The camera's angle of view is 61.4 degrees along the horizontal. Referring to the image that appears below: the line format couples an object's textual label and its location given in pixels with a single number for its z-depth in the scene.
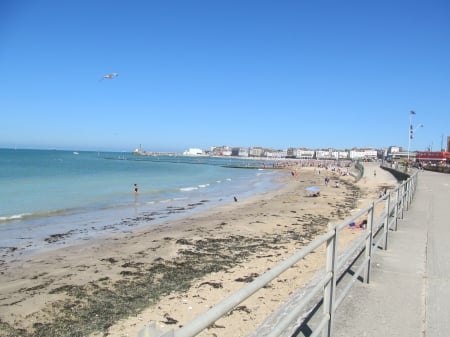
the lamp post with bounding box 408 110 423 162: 45.97
